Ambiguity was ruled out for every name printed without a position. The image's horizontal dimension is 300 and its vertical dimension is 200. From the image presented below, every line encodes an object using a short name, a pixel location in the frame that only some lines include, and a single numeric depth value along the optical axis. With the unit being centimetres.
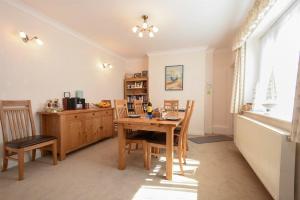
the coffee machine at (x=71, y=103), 296
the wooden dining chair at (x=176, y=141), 205
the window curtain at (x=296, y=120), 112
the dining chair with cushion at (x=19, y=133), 192
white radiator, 131
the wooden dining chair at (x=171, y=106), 348
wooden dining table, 195
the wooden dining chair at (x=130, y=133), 226
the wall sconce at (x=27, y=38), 234
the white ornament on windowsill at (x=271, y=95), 214
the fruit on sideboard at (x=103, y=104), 379
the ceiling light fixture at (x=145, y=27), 257
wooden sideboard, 254
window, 190
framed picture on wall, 452
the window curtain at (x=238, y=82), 288
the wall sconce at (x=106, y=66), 431
